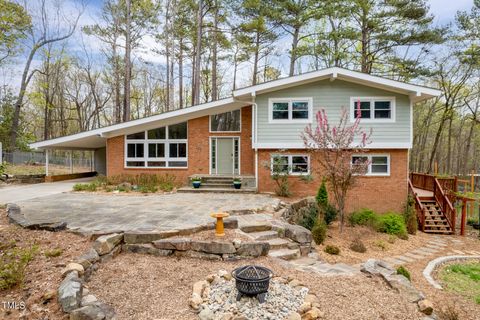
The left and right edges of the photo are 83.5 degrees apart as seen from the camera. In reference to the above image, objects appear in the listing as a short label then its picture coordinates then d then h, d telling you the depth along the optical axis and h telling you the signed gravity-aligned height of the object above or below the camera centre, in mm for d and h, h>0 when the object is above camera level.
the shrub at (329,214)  9148 -1933
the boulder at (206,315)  2779 -1637
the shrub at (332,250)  6388 -2202
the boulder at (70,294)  2760 -1447
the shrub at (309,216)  8179 -1887
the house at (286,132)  11055 +1137
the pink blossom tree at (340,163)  8031 -172
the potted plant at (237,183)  11047 -1047
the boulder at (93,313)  2562 -1510
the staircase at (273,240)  4824 -1618
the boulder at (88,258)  3615 -1390
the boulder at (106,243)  4043 -1323
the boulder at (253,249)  4418 -1520
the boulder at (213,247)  4352 -1447
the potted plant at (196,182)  11070 -1007
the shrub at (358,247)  7168 -2399
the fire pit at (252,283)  2992 -1402
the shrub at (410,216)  10062 -2269
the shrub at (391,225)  9508 -2451
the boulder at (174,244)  4395 -1417
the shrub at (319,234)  6883 -1962
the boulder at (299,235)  5219 -1519
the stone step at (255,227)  5469 -1436
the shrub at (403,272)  4734 -2051
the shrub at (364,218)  10016 -2291
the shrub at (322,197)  9367 -1388
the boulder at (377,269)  4241 -1827
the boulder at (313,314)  2826 -1671
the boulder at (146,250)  4410 -1520
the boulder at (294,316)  2724 -1624
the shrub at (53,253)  3898 -1392
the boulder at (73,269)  3342 -1397
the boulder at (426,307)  3270 -1842
